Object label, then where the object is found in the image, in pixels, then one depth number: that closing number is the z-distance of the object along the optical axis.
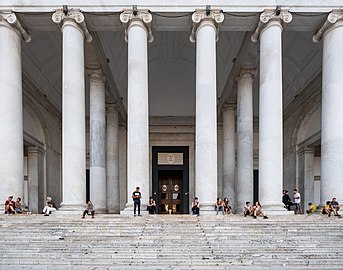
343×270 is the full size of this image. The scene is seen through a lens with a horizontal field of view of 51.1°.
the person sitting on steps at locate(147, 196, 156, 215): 19.70
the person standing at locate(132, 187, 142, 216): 17.26
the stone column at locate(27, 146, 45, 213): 31.47
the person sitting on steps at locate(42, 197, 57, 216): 17.88
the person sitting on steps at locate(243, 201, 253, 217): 17.81
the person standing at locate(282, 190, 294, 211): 20.56
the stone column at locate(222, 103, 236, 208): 29.27
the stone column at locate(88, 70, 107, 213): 24.64
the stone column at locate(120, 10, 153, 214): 18.70
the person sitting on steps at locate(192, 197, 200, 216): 17.97
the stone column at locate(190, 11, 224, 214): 18.66
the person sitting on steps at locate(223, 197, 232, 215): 20.13
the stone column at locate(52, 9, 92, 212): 18.58
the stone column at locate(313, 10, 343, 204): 18.70
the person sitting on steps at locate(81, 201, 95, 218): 16.85
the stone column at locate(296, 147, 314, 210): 31.52
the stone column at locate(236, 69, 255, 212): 24.56
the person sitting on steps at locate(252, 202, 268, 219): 17.16
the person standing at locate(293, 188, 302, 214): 20.38
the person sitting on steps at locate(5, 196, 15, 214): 17.58
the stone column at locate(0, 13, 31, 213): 18.67
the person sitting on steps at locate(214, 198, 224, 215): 18.21
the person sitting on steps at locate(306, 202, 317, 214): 20.25
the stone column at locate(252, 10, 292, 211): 18.73
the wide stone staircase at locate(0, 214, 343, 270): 11.73
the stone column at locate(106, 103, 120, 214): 31.00
